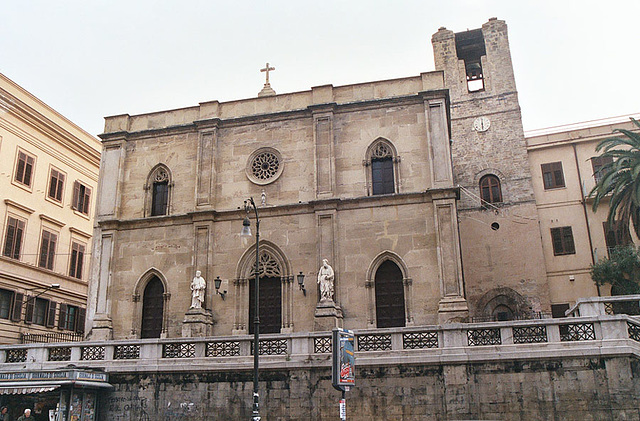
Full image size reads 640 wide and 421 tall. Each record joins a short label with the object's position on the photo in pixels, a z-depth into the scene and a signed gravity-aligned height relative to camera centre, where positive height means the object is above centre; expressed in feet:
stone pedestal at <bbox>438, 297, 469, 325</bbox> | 76.92 +11.54
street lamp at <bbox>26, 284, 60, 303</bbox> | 108.62 +21.52
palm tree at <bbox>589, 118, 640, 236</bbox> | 88.79 +31.34
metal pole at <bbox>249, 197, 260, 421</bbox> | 56.49 +3.64
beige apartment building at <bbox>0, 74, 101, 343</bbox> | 107.04 +36.01
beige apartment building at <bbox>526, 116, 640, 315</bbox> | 109.91 +34.52
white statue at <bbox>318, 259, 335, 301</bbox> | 80.94 +16.09
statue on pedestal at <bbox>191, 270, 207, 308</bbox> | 84.84 +16.04
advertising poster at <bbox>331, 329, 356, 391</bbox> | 45.27 +3.50
